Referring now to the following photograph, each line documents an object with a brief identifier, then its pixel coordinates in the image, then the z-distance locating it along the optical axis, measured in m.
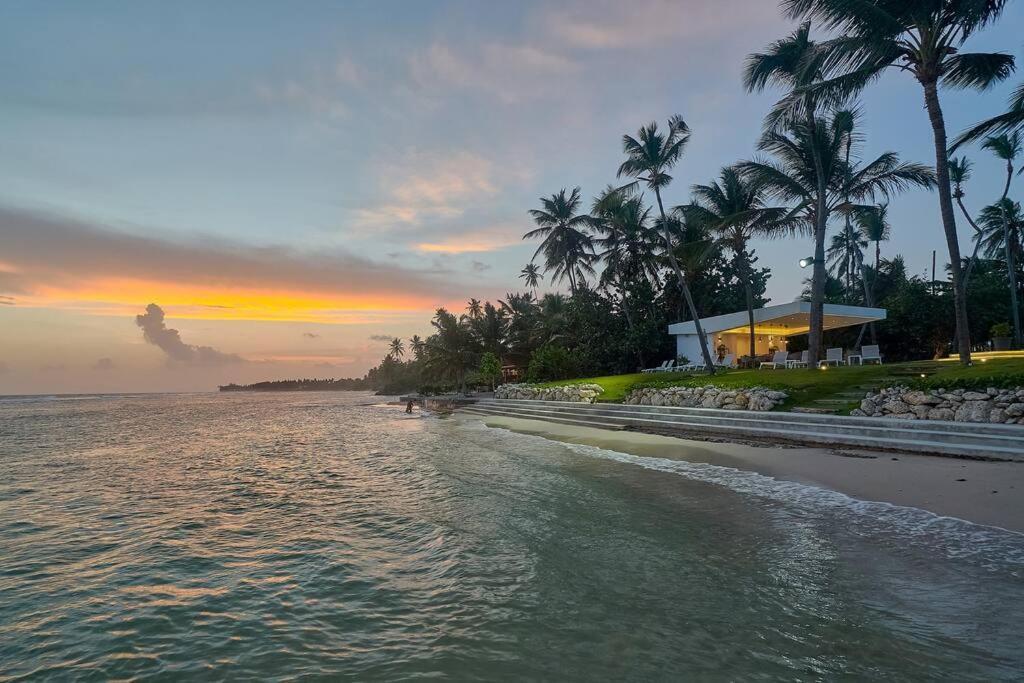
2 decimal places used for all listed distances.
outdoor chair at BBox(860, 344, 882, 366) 22.81
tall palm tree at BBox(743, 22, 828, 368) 18.14
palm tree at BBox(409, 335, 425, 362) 81.99
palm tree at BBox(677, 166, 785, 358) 24.33
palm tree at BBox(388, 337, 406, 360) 115.19
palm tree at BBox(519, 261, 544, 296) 63.62
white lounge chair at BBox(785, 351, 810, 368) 24.27
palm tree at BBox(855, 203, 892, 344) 35.16
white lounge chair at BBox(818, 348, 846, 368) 22.56
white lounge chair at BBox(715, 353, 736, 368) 30.71
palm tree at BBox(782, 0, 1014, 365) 13.88
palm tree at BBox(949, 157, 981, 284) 32.28
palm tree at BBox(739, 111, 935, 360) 20.11
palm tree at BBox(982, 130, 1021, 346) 28.33
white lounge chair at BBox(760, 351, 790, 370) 24.47
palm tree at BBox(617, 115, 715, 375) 25.77
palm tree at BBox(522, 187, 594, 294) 40.84
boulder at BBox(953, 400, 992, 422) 10.23
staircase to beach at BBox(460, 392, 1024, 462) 9.20
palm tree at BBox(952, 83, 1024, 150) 14.38
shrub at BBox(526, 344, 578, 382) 37.53
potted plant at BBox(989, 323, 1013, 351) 22.47
